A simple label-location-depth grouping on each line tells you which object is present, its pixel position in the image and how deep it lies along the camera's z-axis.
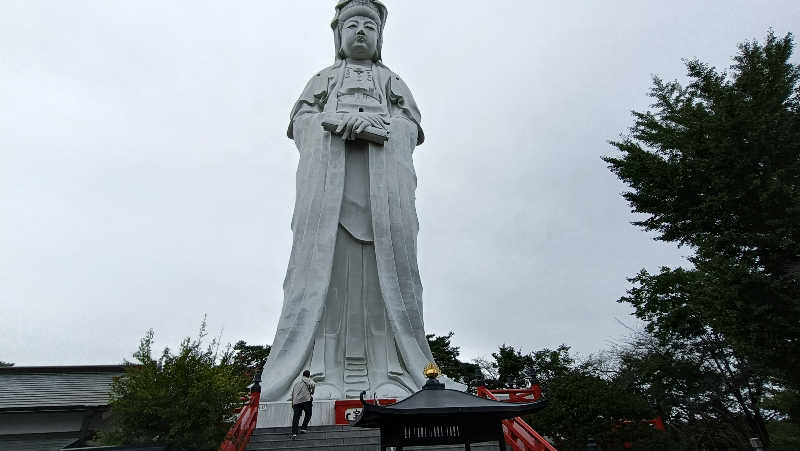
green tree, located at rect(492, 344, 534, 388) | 18.66
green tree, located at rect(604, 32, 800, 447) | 7.13
